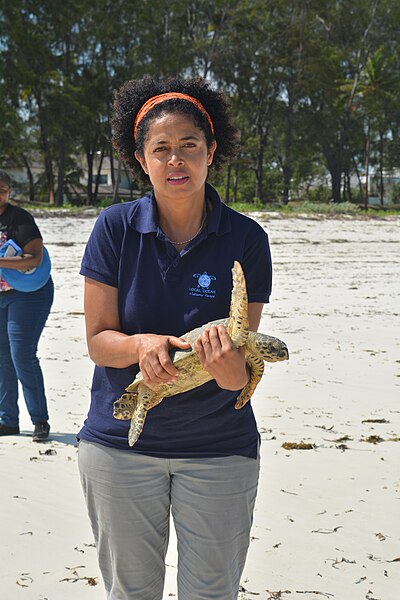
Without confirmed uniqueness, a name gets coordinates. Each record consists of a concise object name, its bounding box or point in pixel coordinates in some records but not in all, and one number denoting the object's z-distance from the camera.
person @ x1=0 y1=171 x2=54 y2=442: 4.86
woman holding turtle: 2.04
